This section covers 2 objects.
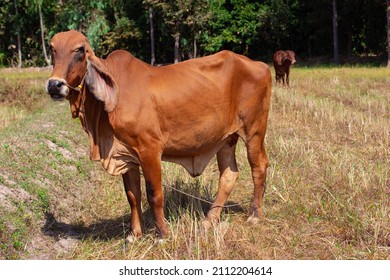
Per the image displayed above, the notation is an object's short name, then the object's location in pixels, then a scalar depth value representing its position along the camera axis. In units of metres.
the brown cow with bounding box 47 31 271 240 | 4.00
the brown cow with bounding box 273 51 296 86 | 17.22
